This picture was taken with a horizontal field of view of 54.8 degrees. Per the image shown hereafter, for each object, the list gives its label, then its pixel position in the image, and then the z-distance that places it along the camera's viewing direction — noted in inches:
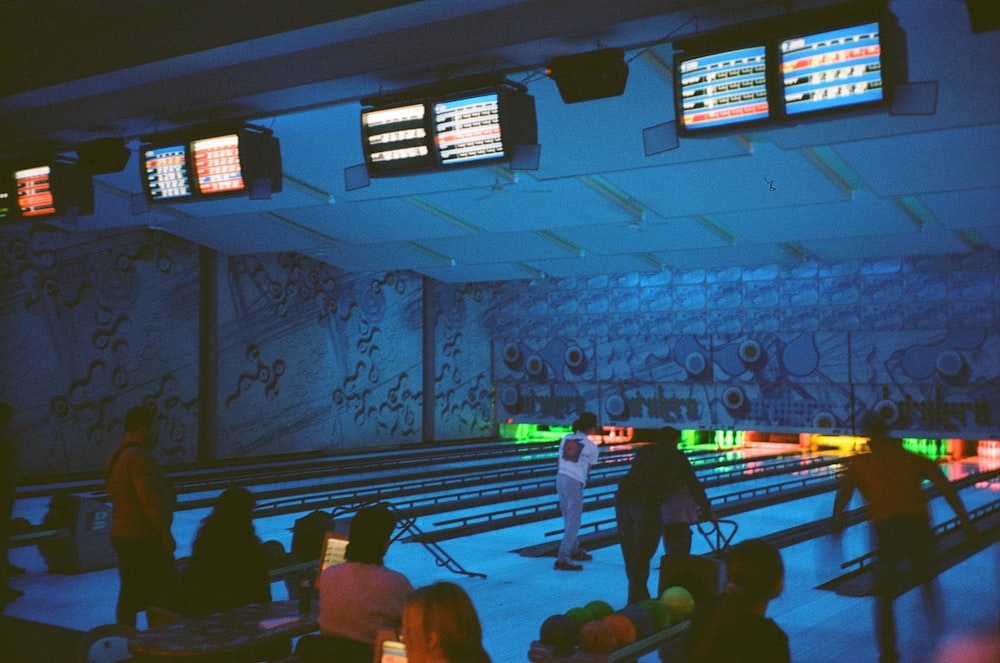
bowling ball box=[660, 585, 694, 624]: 166.4
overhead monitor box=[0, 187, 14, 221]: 260.9
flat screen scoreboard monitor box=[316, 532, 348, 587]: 148.9
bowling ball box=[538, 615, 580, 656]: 143.5
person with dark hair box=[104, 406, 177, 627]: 176.2
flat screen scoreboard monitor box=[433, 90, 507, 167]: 193.2
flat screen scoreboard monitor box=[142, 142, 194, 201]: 229.6
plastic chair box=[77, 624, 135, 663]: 155.3
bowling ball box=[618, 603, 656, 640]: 153.4
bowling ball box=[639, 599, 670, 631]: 159.0
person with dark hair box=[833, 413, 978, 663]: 179.3
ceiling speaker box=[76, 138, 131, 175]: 255.8
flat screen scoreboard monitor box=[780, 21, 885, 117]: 154.8
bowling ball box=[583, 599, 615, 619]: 156.0
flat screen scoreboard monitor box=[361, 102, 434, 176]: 199.2
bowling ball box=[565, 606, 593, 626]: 152.3
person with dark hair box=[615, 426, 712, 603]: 212.8
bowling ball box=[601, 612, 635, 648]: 148.6
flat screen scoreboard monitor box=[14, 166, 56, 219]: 255.4
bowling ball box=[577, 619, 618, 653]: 144.9
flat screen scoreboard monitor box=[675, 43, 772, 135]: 166.1
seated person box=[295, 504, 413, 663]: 122.7
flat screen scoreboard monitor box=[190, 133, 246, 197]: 223.1
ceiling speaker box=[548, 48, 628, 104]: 195.9
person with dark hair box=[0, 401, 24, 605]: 206.1
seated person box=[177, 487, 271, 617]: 151.0
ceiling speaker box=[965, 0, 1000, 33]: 149.5
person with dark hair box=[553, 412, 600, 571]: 268.7
